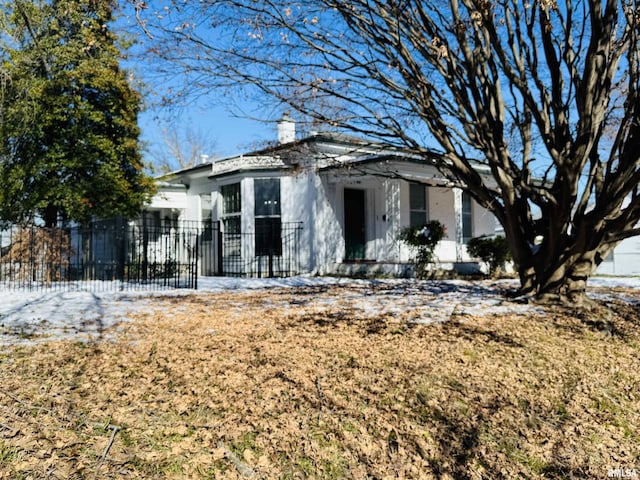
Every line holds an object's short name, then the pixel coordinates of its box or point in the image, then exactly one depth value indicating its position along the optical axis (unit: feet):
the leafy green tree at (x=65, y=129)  38.83
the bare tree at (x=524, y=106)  20.27
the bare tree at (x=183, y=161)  108.06
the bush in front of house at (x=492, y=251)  40.47
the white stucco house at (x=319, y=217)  44.55
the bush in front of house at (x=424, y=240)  39.09
